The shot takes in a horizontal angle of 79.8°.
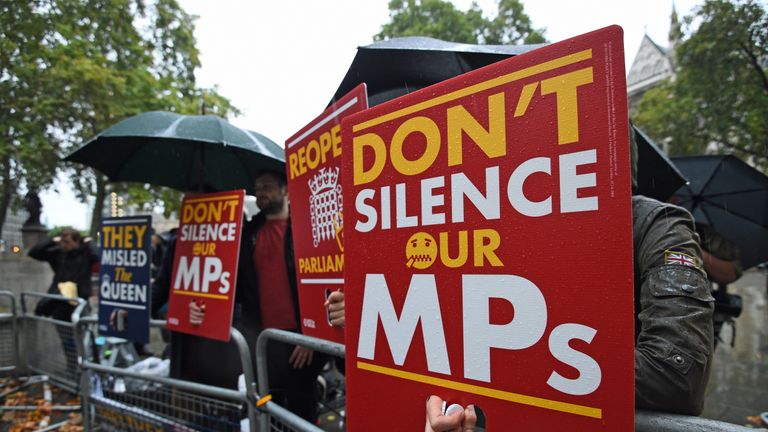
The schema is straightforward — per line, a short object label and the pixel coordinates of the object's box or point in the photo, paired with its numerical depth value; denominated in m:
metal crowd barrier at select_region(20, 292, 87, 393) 4.90
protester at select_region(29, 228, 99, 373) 5.45
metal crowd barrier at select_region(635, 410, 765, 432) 0.89
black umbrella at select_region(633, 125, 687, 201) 2.24
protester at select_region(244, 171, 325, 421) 2.68
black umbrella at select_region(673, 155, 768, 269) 3.96
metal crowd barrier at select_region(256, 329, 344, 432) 1.63
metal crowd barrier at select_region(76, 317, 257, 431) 2.22
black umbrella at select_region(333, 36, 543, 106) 1.87
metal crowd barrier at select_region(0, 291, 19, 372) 5.58
